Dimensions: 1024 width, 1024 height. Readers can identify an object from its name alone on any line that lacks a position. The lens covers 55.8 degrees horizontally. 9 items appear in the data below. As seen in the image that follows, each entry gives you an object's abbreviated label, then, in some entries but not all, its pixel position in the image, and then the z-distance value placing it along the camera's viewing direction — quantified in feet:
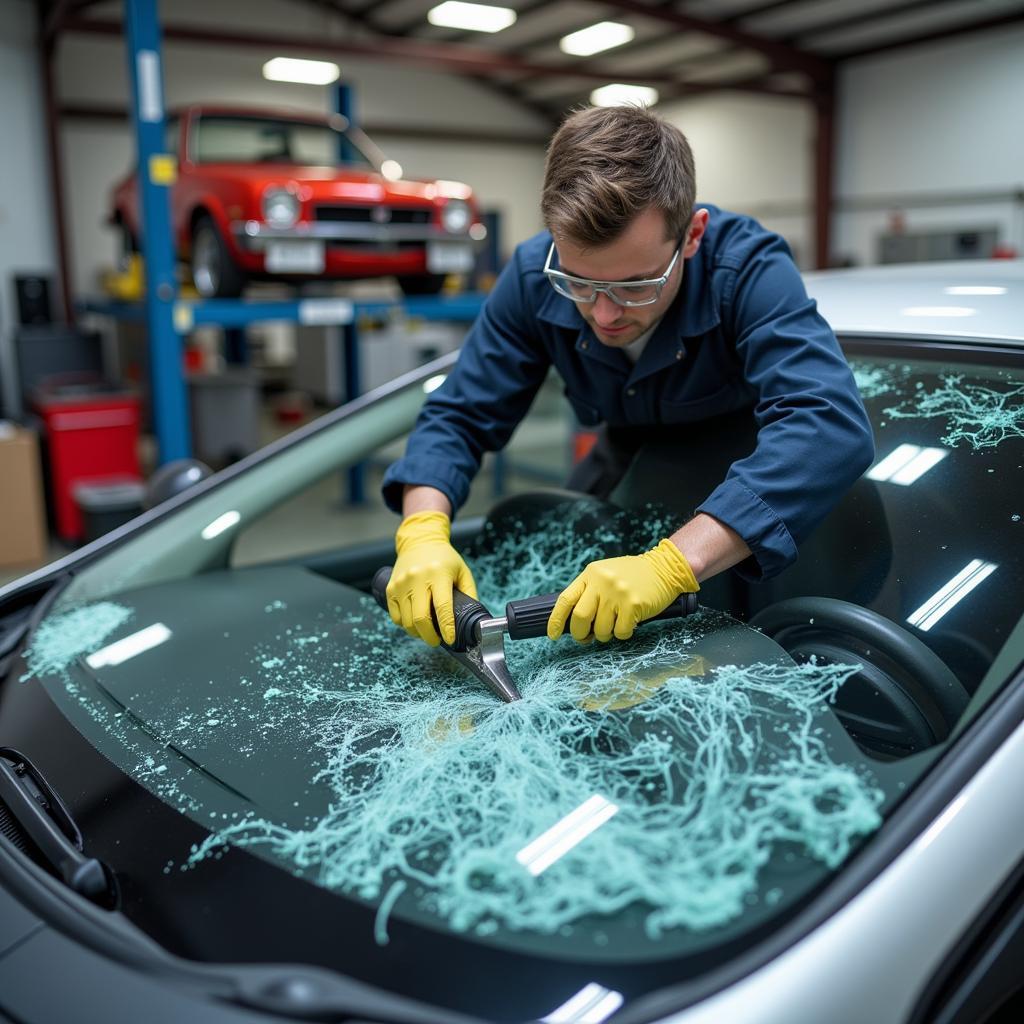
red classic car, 15.69
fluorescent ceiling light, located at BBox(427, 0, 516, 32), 34.14
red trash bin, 17.21
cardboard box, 15.25
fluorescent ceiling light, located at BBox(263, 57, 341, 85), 38.37
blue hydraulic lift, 14.02
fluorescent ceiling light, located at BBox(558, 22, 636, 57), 35.47
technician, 3.81
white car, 2.45
